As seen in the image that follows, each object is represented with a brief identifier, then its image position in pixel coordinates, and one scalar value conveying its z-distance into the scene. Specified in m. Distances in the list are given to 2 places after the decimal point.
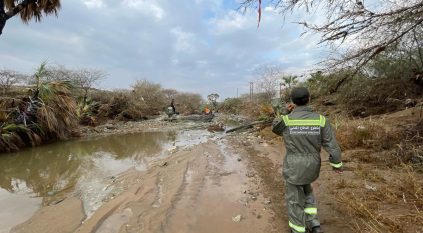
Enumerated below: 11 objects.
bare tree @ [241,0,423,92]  5.02
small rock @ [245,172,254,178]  6.74
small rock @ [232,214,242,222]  4.45
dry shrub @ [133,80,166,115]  28.66
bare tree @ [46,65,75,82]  26.83
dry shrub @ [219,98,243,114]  35.84
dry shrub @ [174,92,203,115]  34.56
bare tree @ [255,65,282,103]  27.25
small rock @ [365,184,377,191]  4.68
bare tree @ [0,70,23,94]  14.87
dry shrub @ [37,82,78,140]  13.18
